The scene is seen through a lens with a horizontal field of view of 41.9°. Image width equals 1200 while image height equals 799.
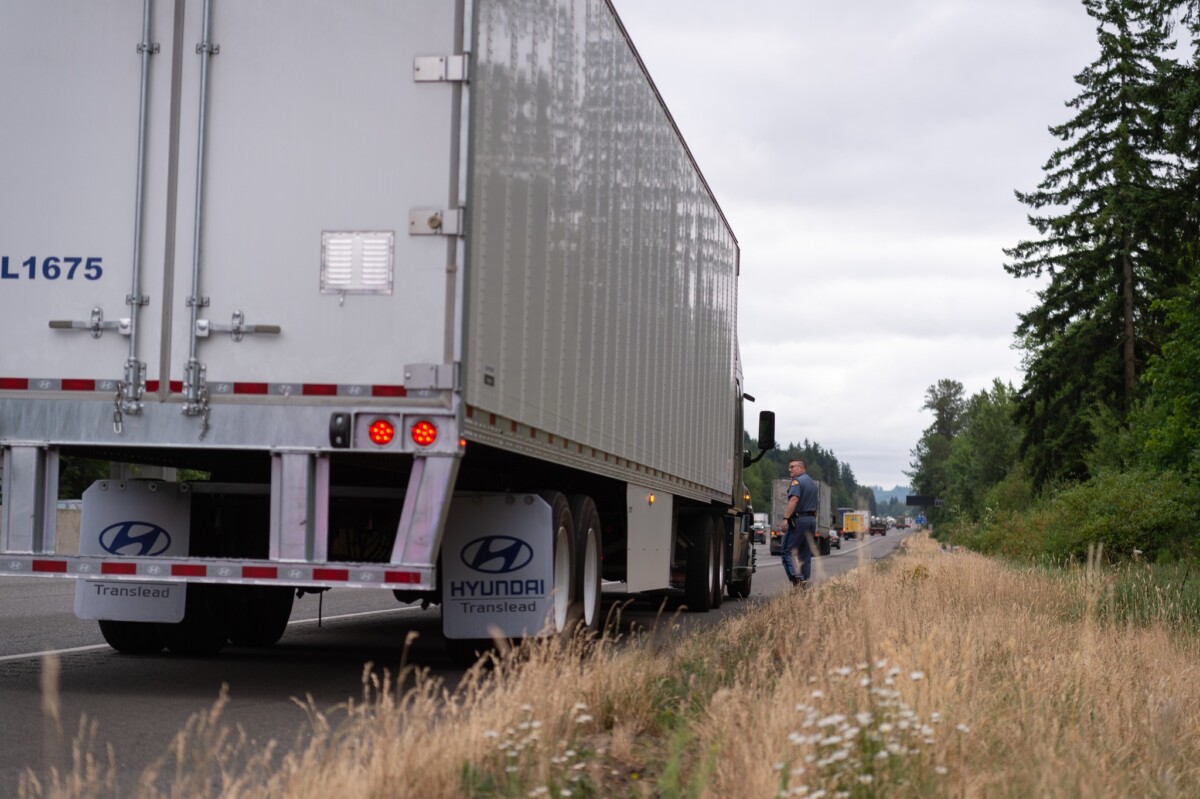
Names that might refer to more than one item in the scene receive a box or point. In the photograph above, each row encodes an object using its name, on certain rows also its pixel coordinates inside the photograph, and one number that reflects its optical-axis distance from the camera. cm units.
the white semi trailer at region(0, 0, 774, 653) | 849
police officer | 1944
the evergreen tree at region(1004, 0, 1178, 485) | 4544
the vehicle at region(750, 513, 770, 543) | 9226
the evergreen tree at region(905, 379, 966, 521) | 16775
